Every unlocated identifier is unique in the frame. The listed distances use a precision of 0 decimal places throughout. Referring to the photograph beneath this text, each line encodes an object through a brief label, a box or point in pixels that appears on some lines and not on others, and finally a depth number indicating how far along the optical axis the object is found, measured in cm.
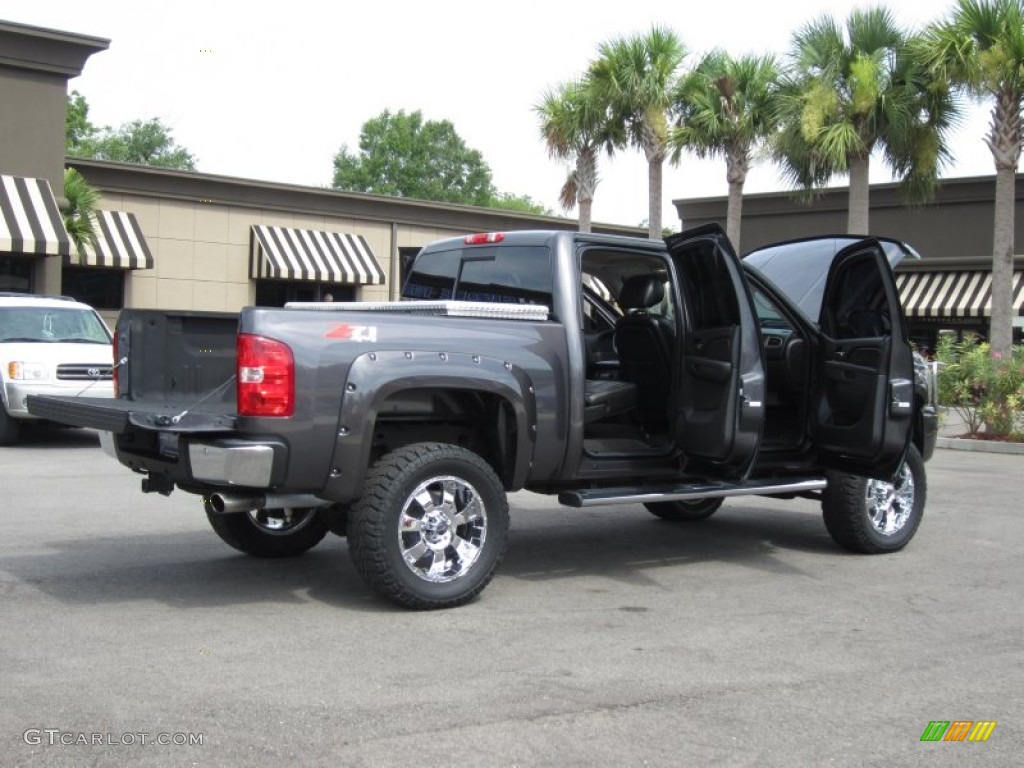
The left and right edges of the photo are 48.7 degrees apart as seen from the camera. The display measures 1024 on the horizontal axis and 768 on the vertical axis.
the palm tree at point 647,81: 2441
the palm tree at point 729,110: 2406
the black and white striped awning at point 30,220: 2167
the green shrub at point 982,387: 1692
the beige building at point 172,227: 2267
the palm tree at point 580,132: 2552
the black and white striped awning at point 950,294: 2742
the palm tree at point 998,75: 1933
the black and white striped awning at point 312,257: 2747
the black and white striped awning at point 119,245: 2439
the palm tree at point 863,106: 2111
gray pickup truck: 566
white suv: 1345
